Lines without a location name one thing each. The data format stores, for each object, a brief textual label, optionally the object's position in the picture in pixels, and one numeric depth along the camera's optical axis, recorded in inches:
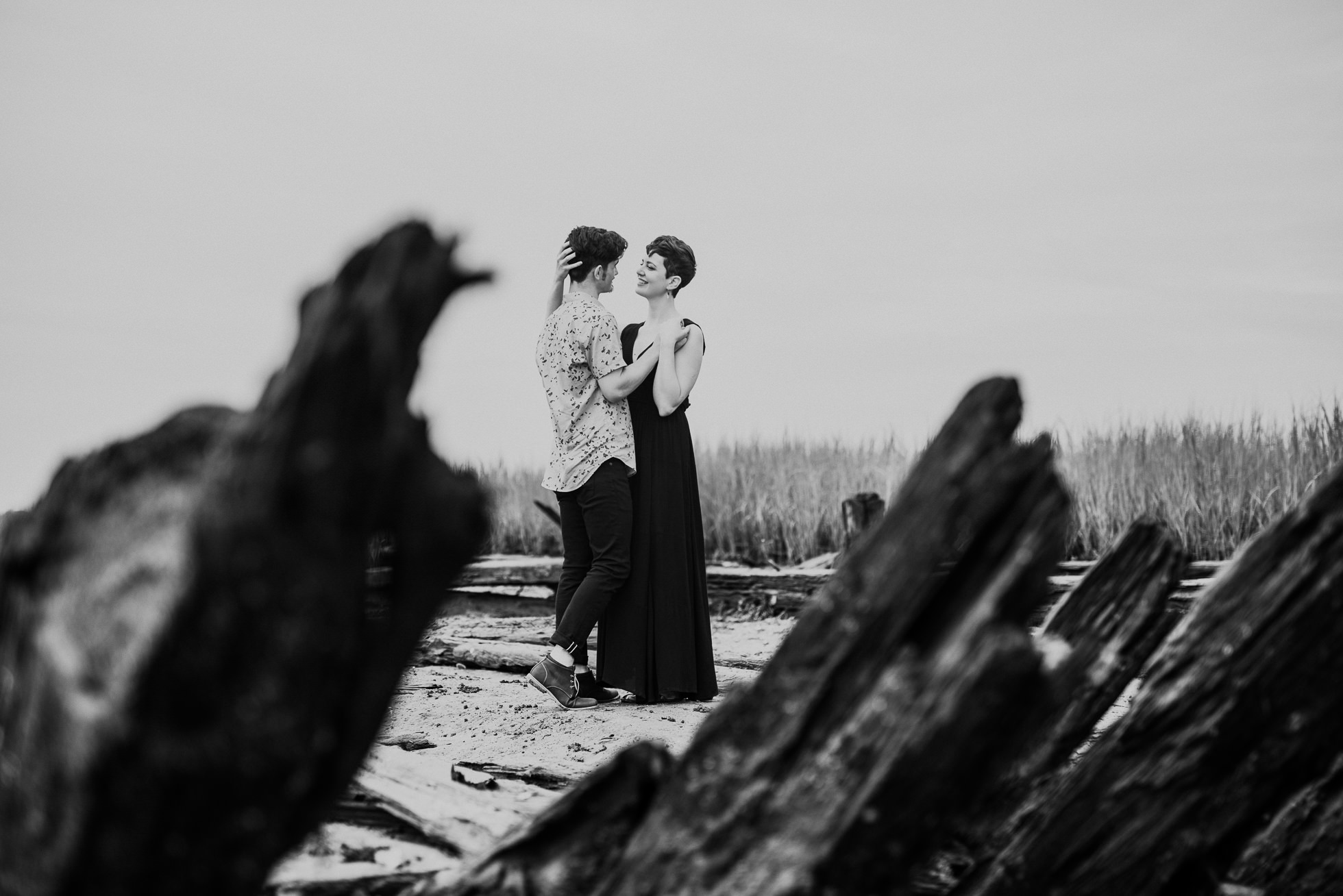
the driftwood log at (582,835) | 76.9
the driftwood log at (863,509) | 338.6
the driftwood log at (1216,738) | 81.0
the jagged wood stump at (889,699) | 66.7
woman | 253.1
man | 247.1
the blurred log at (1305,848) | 101.3
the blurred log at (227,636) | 59.5
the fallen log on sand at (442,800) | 111.2
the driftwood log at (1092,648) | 92.6
